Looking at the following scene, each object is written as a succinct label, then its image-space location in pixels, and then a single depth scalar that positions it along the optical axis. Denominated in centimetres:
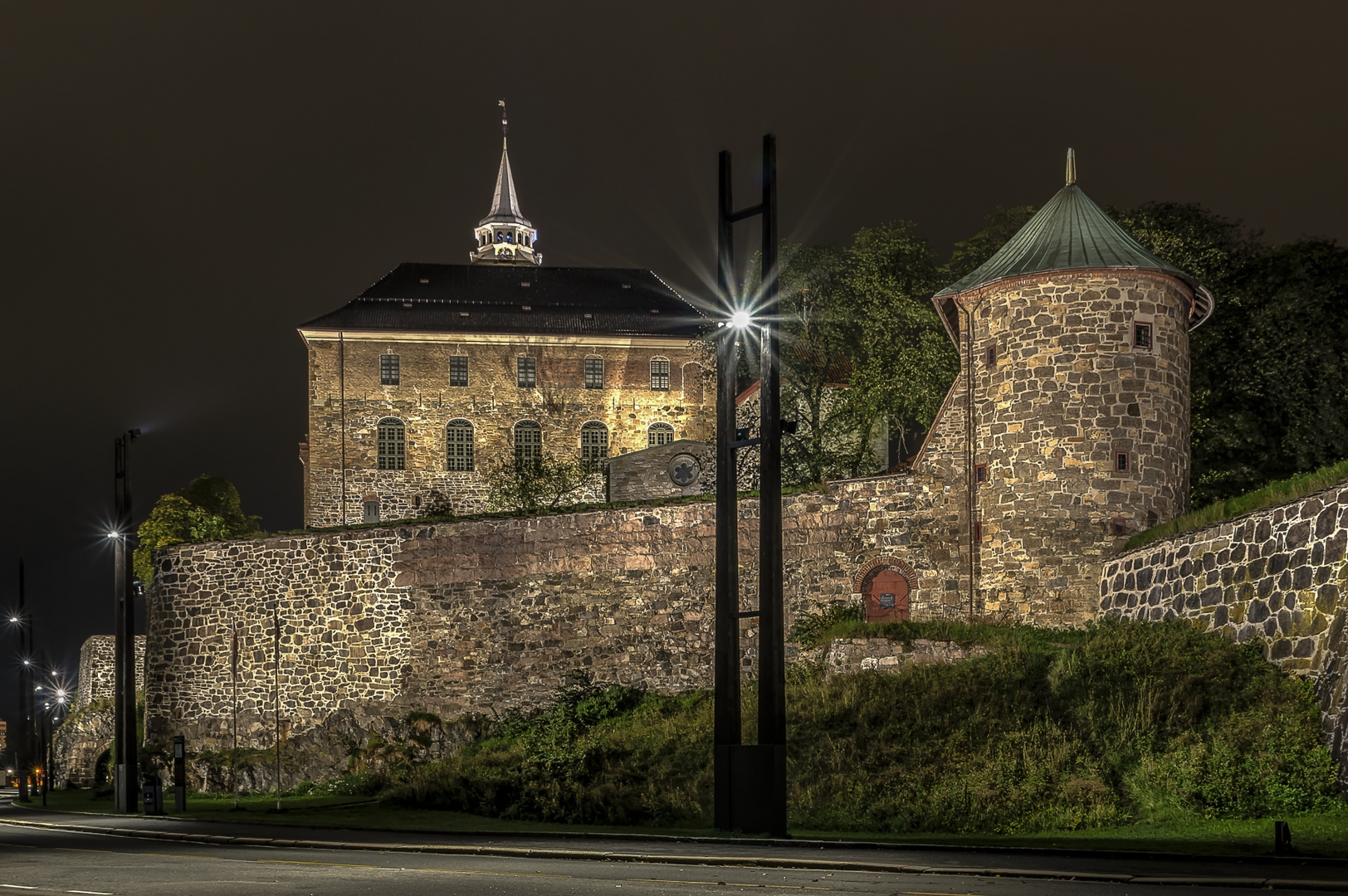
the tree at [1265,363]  3516
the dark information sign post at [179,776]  2744
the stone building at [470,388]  6053
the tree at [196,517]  5906
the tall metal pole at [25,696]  4412
